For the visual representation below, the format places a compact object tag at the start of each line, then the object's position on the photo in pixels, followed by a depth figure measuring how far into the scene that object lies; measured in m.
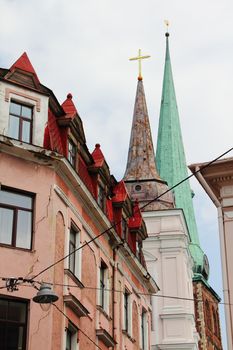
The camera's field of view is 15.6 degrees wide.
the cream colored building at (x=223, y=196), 22.52
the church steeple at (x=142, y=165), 55.41
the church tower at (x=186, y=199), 76.75
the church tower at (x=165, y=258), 51.25
